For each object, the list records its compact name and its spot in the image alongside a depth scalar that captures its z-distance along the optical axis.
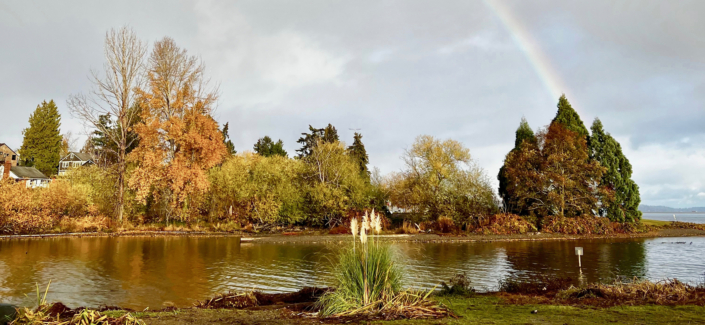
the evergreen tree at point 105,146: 51.00
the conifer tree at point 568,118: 37.41
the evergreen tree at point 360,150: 54.69
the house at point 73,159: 70.84
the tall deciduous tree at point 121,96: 34.09
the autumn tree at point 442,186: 33.94
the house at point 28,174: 62.22
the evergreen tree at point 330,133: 57.36
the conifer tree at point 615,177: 34.91
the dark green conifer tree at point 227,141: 62.76
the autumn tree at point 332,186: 35.41
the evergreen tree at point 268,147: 66.62
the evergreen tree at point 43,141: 69.04
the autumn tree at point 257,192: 35.28
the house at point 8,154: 73.44
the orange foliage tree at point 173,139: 33.53
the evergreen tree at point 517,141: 40.08
